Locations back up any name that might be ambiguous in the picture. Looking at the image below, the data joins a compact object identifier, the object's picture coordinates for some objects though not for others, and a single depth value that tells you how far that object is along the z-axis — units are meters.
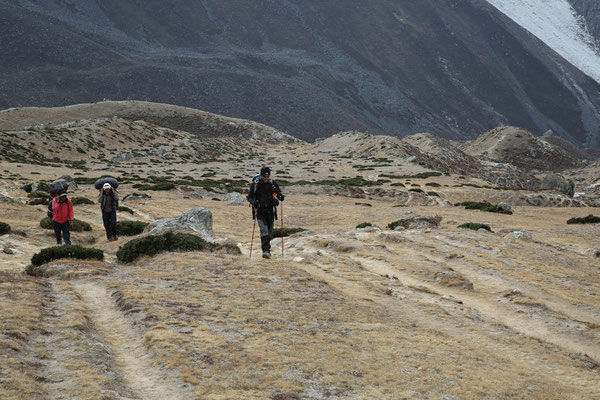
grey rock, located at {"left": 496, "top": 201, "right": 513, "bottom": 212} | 32.71
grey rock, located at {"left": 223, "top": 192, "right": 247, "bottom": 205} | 36.35
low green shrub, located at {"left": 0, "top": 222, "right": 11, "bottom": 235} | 15.24
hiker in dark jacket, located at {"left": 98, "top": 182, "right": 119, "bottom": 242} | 16.64
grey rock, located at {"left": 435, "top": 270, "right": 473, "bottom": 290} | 12.65
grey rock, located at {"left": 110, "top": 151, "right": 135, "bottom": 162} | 68.94
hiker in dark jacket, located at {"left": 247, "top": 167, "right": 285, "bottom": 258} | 14.32
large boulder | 15.59
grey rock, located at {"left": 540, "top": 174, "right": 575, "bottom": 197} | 57.42
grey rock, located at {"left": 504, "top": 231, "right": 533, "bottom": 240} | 18.84
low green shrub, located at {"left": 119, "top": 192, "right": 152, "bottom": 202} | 30.52
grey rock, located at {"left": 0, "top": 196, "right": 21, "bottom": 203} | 22.02
